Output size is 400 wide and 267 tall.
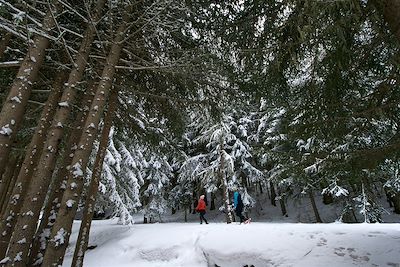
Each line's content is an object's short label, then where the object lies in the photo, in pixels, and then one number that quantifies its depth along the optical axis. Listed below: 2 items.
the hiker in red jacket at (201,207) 16.20
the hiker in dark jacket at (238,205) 14.55
